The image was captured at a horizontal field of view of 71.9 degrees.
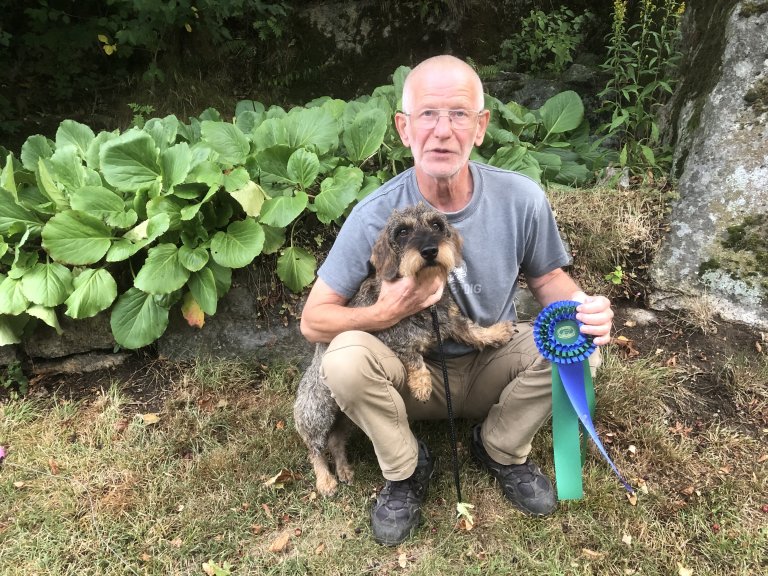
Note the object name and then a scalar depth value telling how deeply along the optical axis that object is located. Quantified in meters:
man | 2.57
